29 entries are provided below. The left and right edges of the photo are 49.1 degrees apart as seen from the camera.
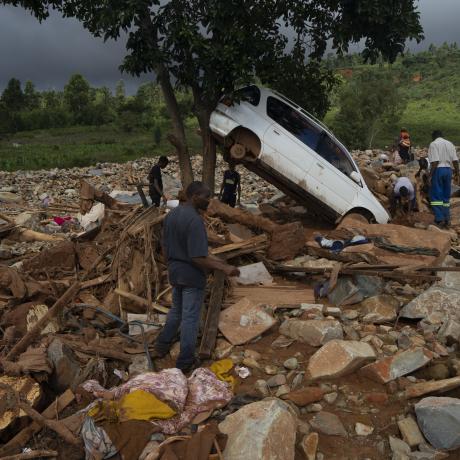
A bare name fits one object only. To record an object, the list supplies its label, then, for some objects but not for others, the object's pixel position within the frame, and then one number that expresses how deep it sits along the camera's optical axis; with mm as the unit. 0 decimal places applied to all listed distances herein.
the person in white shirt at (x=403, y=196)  9133
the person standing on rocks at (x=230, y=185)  8852
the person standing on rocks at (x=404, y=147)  14391
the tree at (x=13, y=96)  62906
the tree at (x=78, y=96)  60281
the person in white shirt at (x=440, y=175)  8398
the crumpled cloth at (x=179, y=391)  3484
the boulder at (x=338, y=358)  3955
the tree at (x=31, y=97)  67450
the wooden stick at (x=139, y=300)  5117
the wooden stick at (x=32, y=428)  3299
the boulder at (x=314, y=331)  4477
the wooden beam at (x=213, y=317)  4422
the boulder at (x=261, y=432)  3047
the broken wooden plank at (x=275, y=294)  5285
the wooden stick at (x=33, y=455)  3130
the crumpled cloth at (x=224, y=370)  4012
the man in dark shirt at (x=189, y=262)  3891
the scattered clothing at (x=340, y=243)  6418
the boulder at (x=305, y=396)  3703
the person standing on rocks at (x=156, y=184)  9188
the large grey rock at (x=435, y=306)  4789
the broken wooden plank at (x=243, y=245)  5812
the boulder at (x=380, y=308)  4863
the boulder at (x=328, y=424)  3408
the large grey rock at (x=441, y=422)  3227
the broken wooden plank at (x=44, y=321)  4301
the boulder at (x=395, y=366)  3930
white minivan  8125
